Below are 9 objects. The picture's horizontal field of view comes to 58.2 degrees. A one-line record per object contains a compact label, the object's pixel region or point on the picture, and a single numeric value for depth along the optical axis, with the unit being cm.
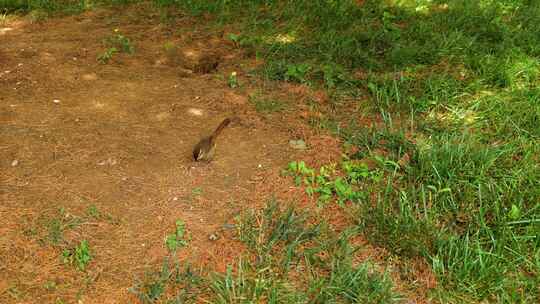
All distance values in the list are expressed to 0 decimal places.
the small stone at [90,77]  385
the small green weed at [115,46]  414
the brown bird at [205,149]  298
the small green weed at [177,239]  248
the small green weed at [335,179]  280
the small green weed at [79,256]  236
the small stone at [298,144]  319
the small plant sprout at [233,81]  379
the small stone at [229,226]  258
